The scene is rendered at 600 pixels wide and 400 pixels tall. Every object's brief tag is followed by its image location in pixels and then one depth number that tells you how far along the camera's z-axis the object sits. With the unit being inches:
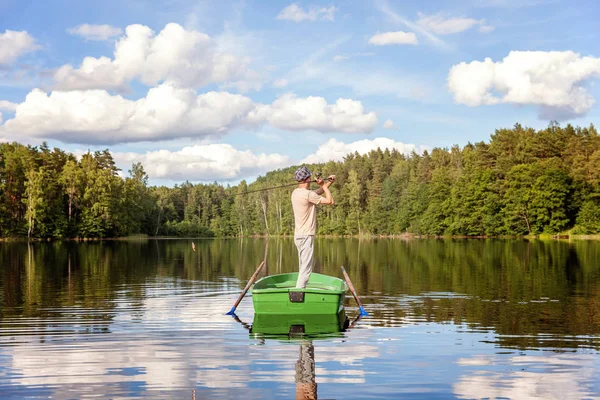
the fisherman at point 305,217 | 540.7
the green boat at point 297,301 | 531.8
